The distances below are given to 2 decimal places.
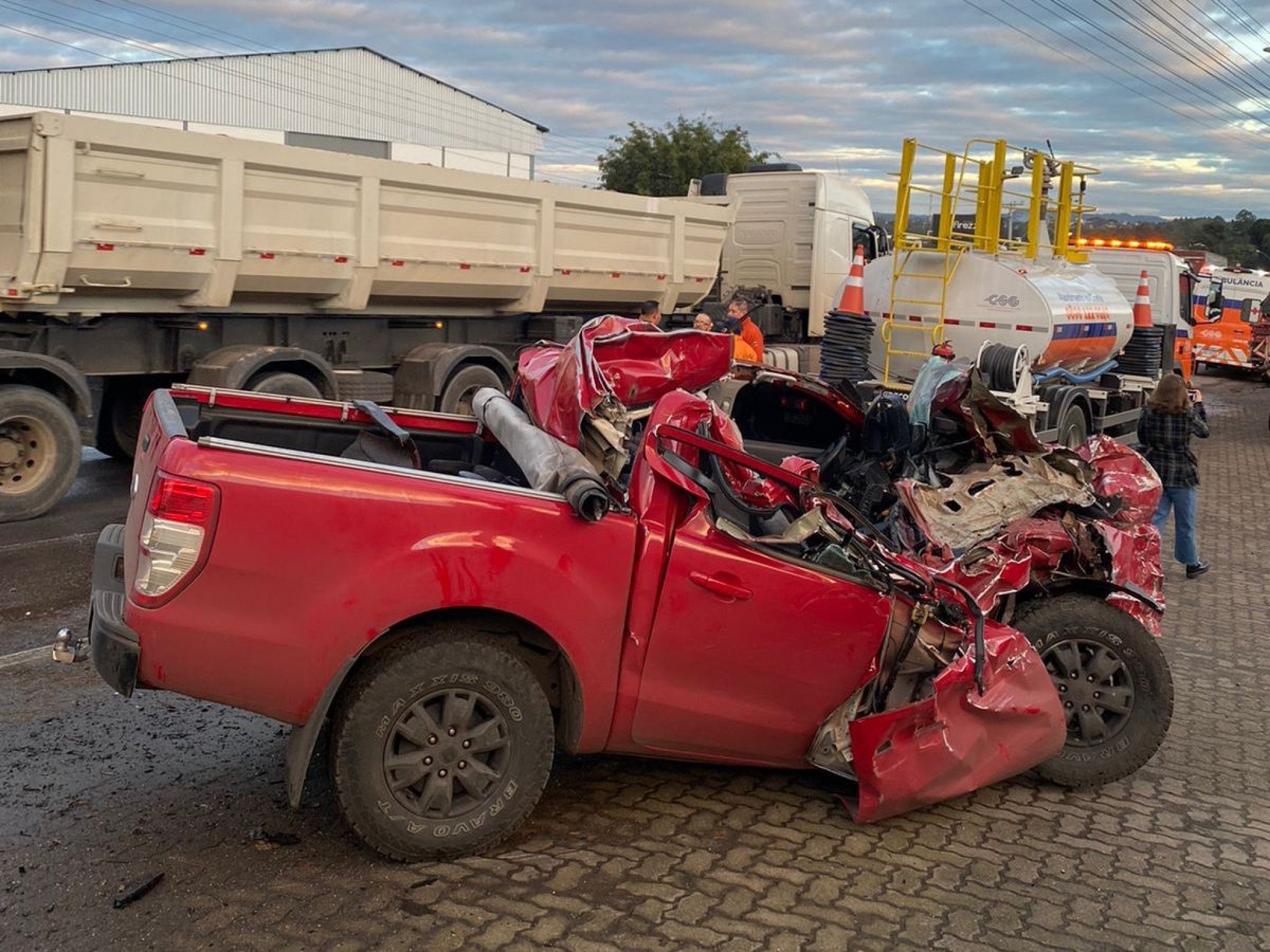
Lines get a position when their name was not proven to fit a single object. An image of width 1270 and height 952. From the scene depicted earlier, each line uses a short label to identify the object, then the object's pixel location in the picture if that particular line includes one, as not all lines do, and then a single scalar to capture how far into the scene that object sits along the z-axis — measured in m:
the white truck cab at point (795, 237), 17.08
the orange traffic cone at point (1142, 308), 15.78
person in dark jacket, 9.34
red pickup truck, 3.68
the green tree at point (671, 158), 35.31
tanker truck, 12.62
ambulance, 30.66
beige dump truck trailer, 9.23
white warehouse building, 37.88
